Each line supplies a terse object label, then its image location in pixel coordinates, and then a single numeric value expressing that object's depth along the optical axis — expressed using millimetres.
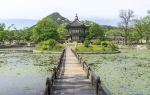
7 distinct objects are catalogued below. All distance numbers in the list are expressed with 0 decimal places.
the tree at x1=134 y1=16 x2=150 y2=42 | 42717
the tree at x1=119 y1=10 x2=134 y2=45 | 48892
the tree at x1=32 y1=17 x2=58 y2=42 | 39742
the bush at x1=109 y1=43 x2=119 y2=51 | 31435
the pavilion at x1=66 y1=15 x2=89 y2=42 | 44879
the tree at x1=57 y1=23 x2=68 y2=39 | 48639
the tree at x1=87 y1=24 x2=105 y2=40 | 43784
